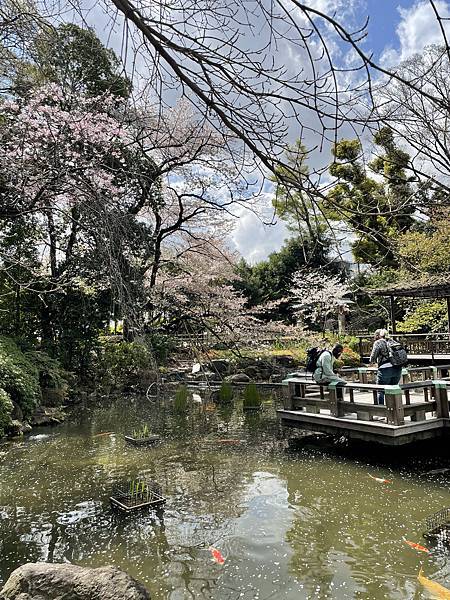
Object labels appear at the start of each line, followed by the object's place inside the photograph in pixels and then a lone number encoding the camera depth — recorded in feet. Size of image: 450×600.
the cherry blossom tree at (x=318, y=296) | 79.87
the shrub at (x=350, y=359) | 61.05
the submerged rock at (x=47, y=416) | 34.11
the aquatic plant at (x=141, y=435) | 26.92
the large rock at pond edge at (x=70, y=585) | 9.55
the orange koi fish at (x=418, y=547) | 13.46
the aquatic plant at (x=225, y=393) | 41.46
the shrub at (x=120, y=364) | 50.47
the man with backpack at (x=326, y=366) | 25.47
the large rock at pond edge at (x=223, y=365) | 54.08
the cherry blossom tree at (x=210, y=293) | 53.11
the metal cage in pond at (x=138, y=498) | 16.89
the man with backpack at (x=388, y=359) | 23.48
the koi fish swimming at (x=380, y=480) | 19.54
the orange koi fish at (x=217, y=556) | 13.28
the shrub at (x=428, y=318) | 63.21
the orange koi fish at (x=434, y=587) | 11.10
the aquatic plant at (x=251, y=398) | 37.81
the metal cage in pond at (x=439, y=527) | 14.02
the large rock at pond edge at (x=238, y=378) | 51.96
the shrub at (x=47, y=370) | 39.27
